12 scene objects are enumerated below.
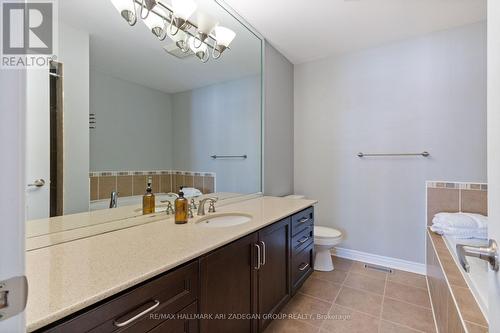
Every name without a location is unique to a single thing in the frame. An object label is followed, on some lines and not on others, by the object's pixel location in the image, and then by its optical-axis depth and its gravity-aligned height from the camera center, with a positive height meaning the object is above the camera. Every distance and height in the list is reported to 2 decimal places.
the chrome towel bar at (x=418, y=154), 2.30 +0.11
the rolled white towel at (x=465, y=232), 1.85 -0.55
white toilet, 2.34 -0.80
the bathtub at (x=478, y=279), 1.10 -0.63
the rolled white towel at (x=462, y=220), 1.87 -0.46
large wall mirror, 1.06 +0.33
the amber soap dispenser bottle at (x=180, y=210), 1.41 -0.27
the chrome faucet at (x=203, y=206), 1.64 -0.29
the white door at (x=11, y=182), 0.34 -0.02
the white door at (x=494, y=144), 0.60 +0.06
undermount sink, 1.64 -0.39
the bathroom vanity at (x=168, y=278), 0.67 -0.40
